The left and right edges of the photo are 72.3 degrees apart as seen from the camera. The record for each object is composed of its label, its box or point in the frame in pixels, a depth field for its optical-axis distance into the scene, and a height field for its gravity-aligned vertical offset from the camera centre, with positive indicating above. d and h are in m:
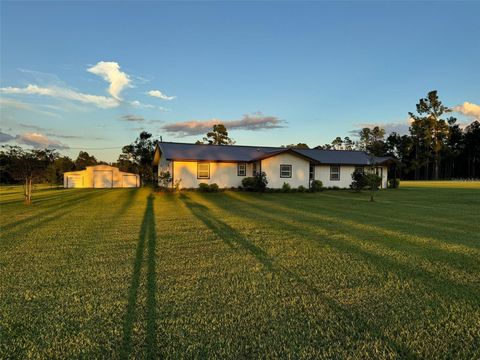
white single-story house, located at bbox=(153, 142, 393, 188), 26.19 +1.02
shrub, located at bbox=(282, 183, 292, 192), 25.73 -0.76
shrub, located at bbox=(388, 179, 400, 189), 32.77 -0.56
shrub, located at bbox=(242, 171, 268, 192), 25.11 -0.35
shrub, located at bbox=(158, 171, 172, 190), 24.94 -0.20
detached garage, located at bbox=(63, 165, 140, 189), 40.16 -0.07
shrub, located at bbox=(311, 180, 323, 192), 27.12 -0.67
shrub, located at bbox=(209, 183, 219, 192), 25.76 -0.76
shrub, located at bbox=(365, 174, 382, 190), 23.67 -0.08
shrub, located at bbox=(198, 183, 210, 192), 25.64 -0.75
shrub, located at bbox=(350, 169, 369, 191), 27.14 -0.30
